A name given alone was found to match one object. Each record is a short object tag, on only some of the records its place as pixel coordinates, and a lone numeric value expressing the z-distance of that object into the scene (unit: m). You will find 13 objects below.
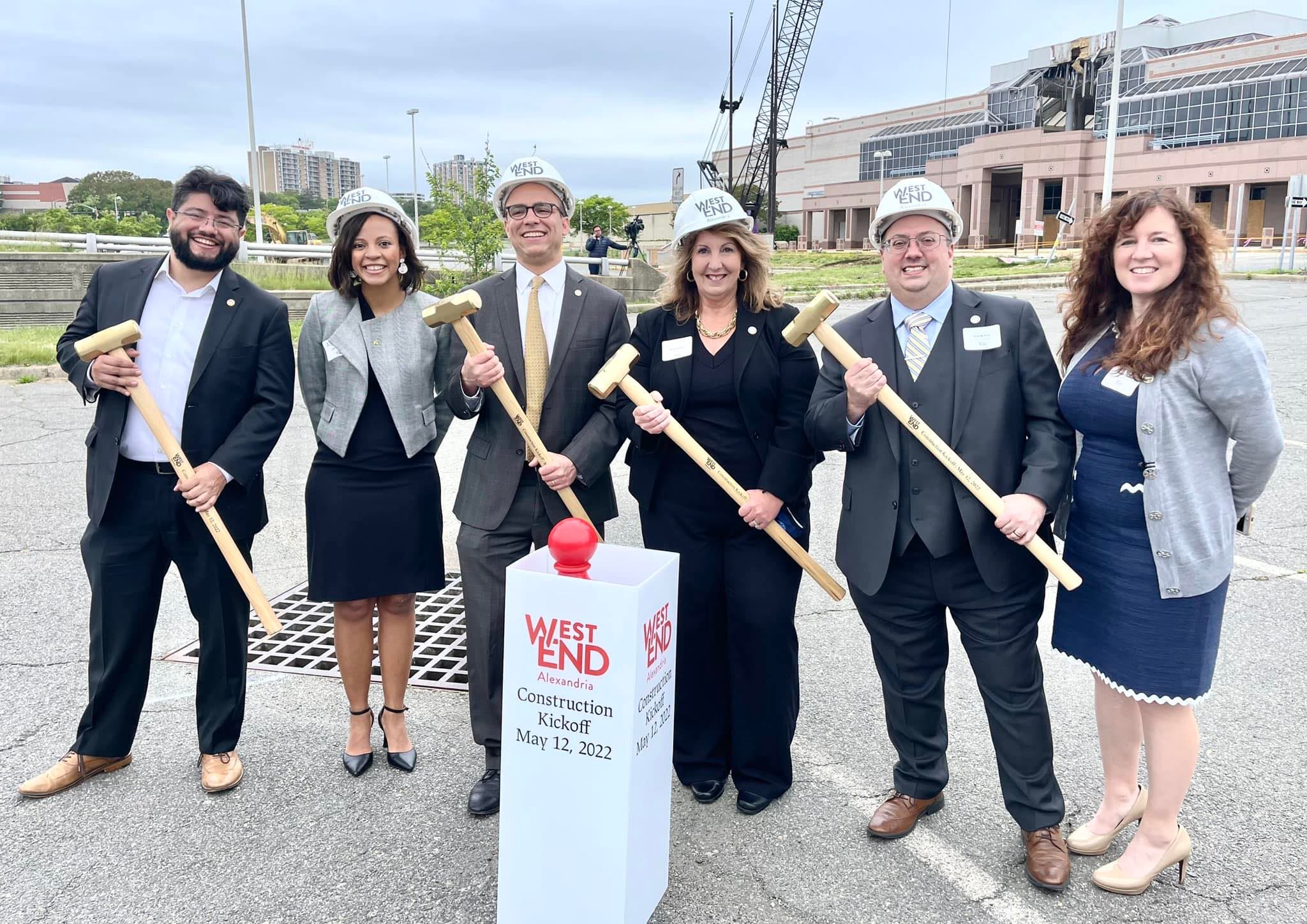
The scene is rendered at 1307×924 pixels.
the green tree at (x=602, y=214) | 81.82
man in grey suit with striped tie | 3.03
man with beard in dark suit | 3.48
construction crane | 57.31
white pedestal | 2.50
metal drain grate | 4.55
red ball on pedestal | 2.53
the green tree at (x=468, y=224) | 14.12
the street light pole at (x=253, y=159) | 27.61
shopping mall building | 47.28
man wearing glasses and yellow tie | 3.53
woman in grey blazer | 3.56
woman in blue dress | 2.75
